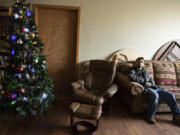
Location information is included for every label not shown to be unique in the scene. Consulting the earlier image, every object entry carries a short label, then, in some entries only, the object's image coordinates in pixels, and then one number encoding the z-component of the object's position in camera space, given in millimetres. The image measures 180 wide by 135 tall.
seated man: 2477
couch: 2539
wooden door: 3101
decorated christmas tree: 2121
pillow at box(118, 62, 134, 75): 2934
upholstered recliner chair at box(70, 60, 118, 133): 2002
